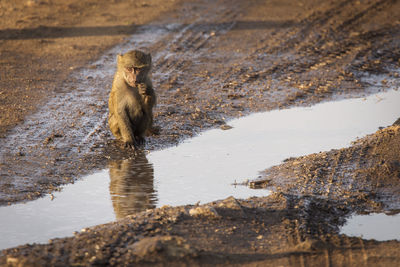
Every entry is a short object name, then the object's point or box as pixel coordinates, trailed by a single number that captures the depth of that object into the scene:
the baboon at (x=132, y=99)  16.28
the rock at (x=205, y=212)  11.87
